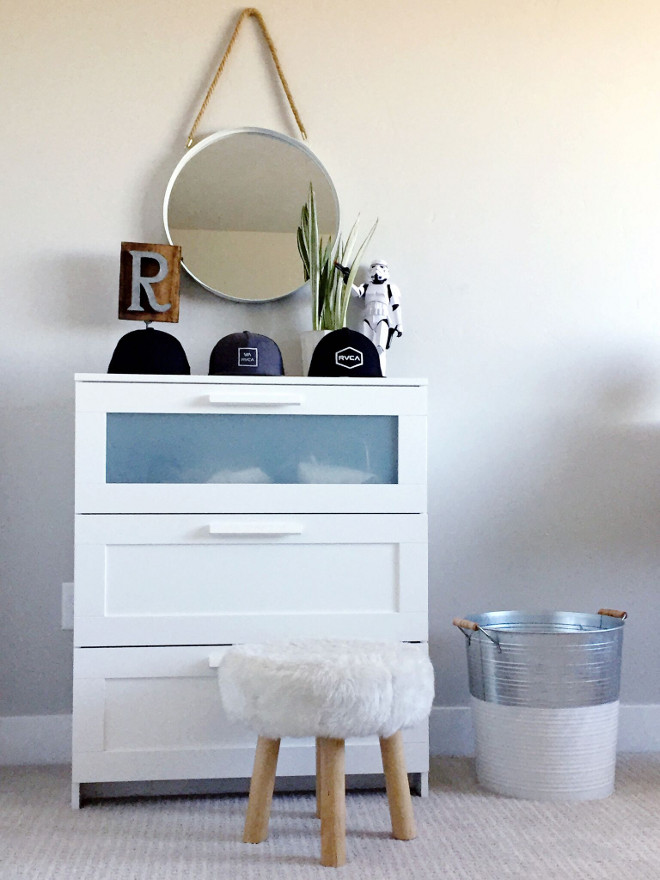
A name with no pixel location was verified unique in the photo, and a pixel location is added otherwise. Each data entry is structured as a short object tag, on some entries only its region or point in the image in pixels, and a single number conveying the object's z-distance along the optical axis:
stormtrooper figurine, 2.27
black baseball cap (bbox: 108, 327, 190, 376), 1.95
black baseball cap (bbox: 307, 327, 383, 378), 2.00
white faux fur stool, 1.57
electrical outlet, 2.23
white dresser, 1.87
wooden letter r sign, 2.12
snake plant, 2.23
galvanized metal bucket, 1.95
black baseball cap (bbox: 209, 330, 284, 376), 2.01
